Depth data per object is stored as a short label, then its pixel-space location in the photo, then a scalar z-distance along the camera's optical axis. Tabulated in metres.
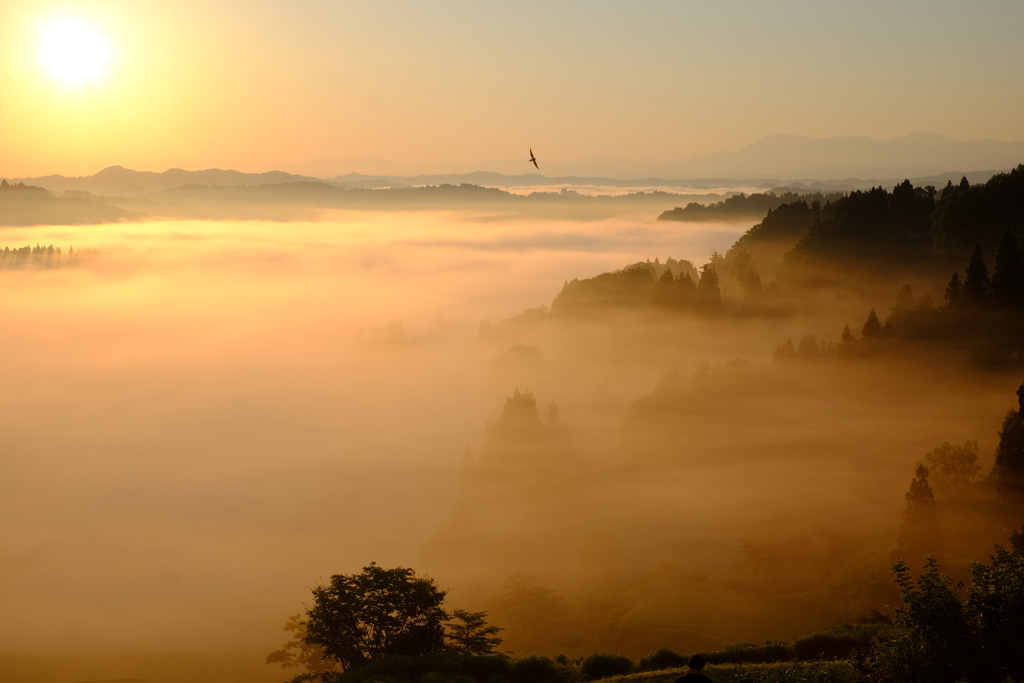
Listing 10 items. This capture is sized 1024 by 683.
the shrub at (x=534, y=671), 53.59
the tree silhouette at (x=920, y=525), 109.44
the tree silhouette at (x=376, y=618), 65.44
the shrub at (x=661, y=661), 58.57
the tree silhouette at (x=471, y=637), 67.88
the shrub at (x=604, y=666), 55.41
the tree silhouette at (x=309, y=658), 82.00
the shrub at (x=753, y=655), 56.06
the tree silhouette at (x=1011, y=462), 97.94
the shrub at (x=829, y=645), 56.16
